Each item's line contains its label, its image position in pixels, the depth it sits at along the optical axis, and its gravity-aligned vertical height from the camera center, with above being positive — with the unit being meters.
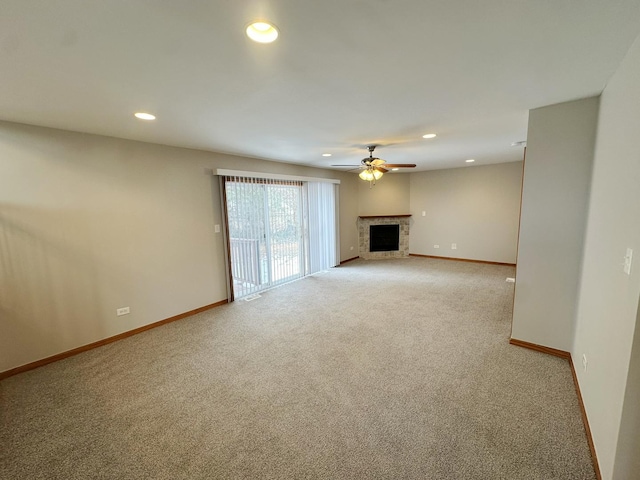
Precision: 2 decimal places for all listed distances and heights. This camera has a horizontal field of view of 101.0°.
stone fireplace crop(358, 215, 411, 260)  7.19 -0.65
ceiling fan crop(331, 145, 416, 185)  3.61 +0.58
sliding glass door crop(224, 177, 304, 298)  4.23 -0.37
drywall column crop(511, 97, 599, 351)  2.28 -0.11
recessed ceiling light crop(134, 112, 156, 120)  2.30 +0.86
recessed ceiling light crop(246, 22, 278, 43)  1.21 +0.85
